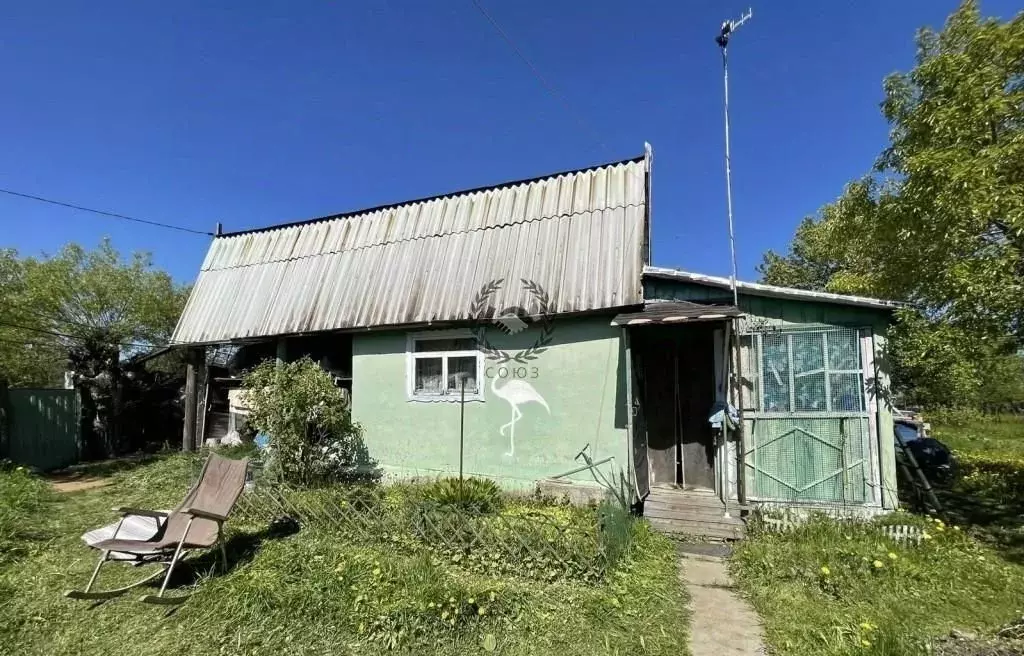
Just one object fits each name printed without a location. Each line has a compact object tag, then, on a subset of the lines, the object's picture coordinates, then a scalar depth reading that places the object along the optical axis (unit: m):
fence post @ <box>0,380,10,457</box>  11.08
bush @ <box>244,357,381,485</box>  7.71
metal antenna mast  6.27
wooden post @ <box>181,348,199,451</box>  11.44
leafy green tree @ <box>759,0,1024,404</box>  5.90
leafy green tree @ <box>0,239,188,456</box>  13.59
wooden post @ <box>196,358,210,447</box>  11.90
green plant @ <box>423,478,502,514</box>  6.26
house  6.59
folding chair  4.73
